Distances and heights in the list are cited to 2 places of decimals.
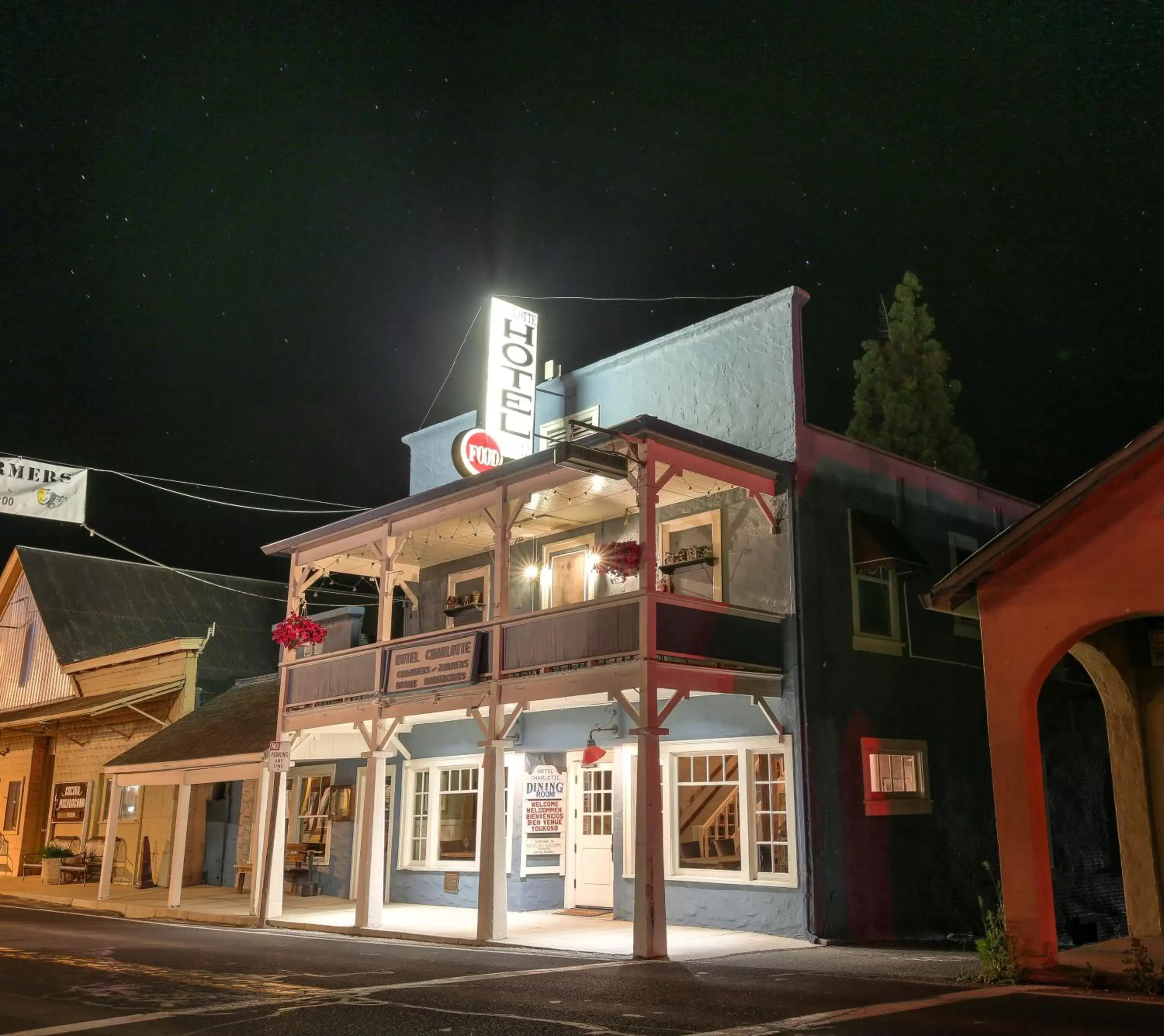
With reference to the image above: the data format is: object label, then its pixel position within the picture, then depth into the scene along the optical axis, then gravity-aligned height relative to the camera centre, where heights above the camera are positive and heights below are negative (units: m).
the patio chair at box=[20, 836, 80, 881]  28.97 -1.03
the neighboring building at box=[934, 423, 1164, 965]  10.24 +1.82
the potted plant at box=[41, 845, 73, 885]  26.28 -0.98
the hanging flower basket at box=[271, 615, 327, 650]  19.14 +3.15
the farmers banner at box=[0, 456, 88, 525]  15.44 +4.46
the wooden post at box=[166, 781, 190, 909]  19.70 -0.58
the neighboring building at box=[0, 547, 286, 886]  27.00 +3.86
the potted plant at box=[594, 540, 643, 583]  14.50 +3.37
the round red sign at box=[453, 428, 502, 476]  18.25 +5.95
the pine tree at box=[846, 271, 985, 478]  33.88 +12.99
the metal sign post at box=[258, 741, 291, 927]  18.48 +0.86
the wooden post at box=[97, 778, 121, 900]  21.50 -0.70
